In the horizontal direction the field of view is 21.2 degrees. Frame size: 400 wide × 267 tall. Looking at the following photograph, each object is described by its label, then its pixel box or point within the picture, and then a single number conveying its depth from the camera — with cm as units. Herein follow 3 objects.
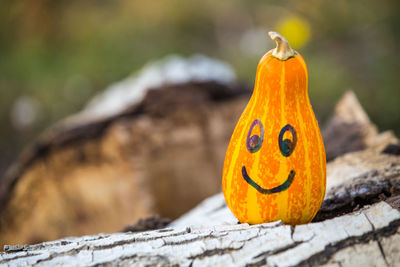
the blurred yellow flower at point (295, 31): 160
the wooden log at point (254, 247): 69
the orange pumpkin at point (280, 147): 70
